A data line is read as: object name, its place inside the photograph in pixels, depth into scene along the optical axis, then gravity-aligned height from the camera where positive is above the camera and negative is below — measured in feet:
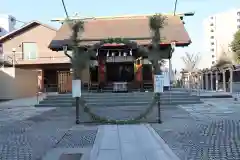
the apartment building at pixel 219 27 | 326.03 +56.54
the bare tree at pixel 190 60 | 248.73 +18.97
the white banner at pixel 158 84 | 40.13 +0.51
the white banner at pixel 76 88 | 40.93 +0.19
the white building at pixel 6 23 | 275.80 +50.19
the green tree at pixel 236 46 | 148.57 +16.72
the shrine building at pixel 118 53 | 82.28 +8.34
